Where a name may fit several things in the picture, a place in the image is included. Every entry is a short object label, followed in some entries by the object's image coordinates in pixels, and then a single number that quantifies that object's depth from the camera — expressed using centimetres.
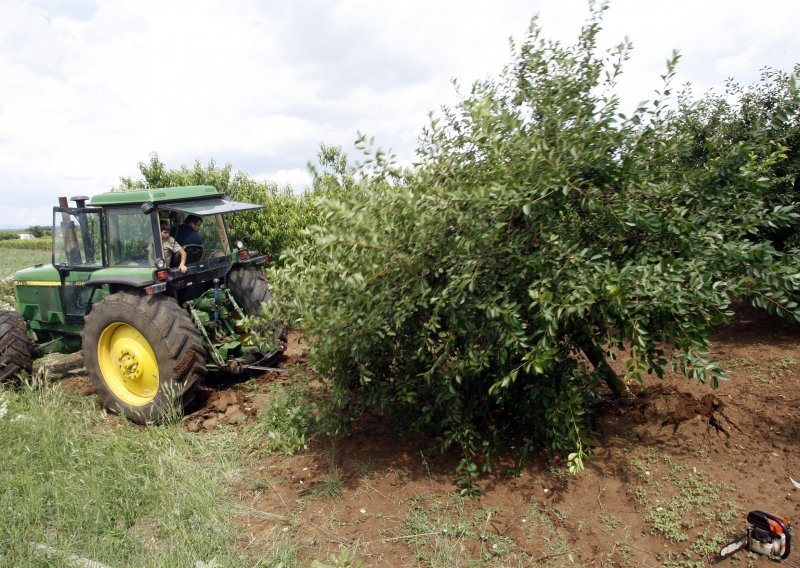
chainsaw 271
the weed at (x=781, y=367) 486
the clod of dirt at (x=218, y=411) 512
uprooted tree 297
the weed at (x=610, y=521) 315
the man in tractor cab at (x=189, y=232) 604
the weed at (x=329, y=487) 370
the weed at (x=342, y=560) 292
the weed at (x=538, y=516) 323
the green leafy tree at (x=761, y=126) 652
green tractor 525
